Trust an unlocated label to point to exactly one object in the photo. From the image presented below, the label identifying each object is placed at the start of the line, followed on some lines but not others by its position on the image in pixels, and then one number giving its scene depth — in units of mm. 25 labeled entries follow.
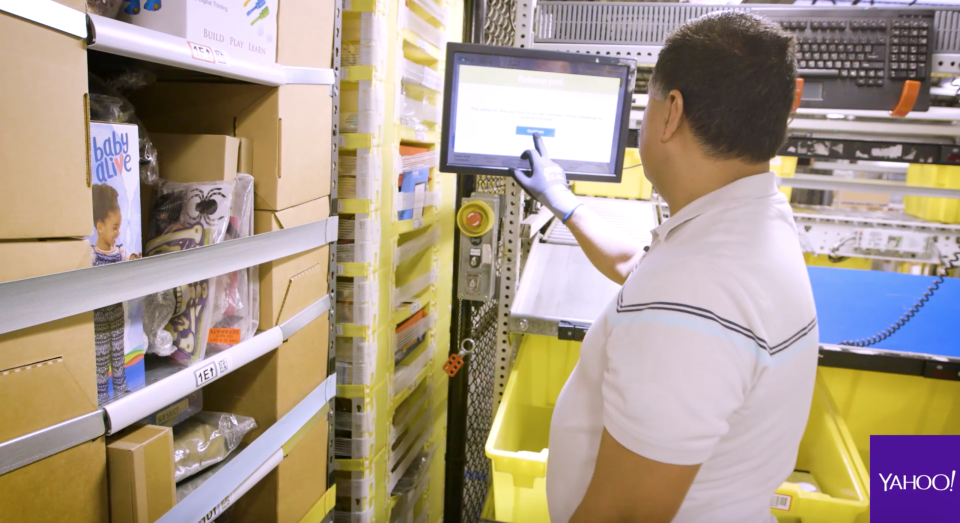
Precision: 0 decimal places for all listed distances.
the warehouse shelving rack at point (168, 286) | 726
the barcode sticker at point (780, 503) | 1378
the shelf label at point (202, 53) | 990
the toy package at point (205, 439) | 1170
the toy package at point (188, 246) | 1100
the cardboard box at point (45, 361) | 716
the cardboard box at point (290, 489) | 1431
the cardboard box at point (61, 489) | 735
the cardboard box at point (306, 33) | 1269
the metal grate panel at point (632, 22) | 1852
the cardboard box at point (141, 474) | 890
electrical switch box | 1859
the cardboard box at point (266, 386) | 1373
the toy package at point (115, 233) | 898
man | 861
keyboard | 1837
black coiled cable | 1971
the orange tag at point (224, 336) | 1226
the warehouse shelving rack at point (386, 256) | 1737
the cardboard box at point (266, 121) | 1279
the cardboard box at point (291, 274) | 1309
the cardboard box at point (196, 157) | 1188
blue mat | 1981
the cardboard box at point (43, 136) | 692
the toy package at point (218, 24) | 991
